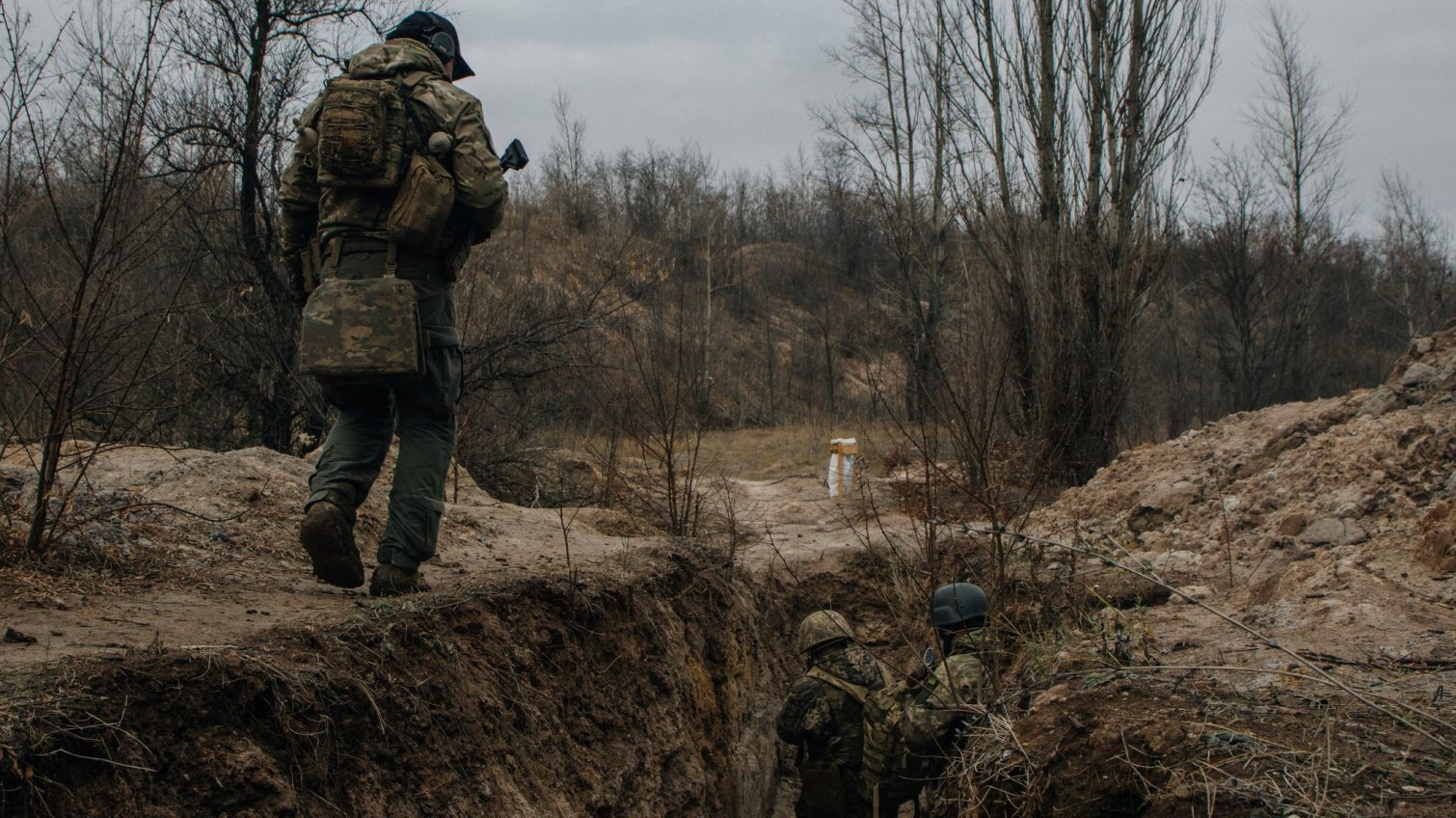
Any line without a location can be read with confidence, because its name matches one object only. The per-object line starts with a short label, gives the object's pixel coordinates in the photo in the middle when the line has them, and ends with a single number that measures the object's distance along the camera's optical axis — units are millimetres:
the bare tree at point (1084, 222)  10867
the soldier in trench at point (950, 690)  4449
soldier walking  3502
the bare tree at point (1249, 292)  21328
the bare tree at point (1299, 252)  21703
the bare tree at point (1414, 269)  31266
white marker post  11339
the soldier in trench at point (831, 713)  5809
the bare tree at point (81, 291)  3322
